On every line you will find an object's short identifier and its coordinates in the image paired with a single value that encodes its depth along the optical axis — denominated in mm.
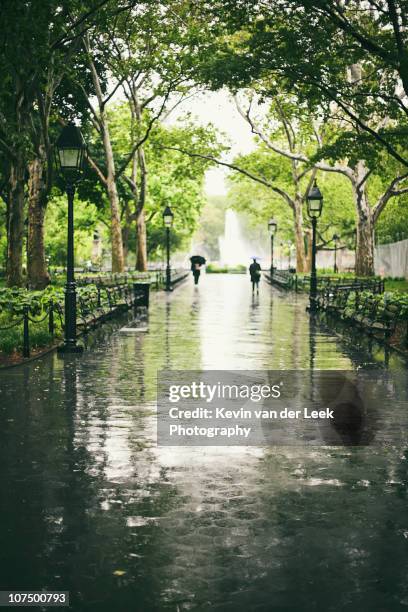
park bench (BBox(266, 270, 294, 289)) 48825
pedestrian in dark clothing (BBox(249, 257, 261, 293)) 43938
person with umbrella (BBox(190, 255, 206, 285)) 55969
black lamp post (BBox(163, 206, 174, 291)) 47156
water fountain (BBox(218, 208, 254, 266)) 119438
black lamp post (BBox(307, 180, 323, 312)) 30047
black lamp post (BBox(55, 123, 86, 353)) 18141
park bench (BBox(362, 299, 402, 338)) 19203
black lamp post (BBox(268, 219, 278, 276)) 61469
